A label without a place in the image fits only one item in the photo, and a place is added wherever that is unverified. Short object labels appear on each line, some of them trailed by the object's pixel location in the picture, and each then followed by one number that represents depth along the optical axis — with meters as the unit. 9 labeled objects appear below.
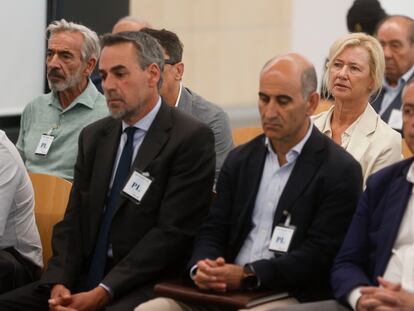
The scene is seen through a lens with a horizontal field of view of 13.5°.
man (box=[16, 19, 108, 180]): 8.64
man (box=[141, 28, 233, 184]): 8.53
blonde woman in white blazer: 7.66
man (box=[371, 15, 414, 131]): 10.63
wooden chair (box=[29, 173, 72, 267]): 7.60
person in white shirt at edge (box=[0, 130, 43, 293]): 7.14
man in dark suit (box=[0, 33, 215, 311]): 6.59
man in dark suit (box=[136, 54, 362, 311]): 6.06
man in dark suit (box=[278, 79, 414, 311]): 5.78
